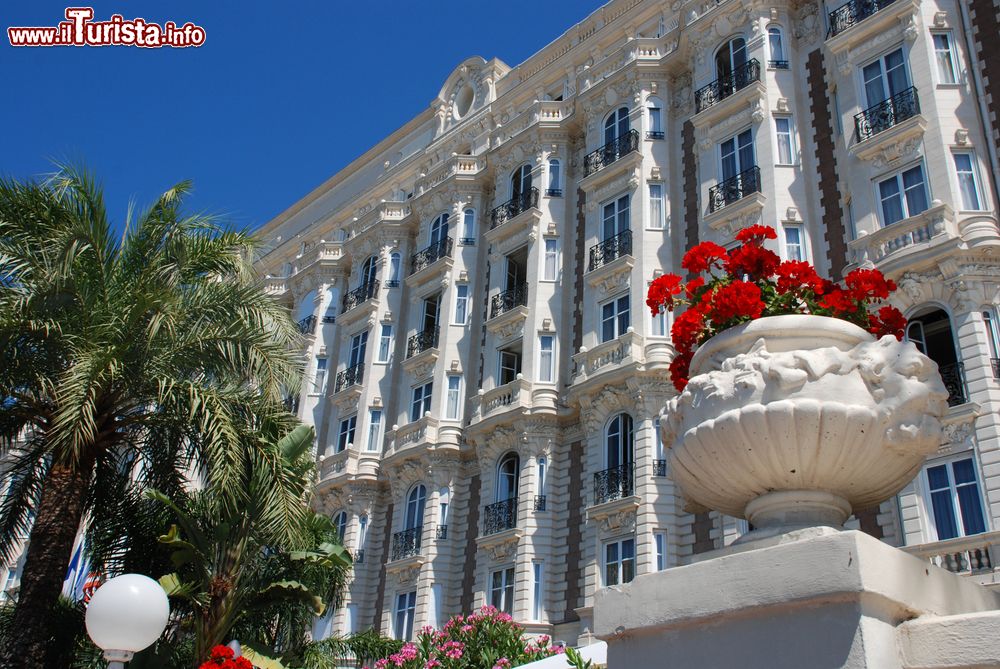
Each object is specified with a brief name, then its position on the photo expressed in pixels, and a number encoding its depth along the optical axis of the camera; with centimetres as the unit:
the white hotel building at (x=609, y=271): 1981
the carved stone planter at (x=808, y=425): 490
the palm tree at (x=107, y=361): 1188
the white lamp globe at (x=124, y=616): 741
